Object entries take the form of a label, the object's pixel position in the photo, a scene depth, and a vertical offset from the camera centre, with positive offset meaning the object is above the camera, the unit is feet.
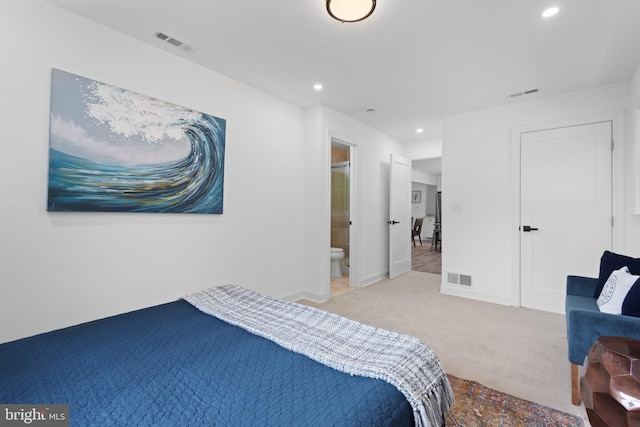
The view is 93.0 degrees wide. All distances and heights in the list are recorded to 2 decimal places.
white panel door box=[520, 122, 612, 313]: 10.41 +0.42
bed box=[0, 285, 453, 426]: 2.91 -1.85
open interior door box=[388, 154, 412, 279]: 16.16 +0.04
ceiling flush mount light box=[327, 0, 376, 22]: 5.87 +4.13
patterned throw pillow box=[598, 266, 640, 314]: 6.27 -1.51
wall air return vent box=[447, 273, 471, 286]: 12.97 -2.63
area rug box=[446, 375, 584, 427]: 5.24 -3.52
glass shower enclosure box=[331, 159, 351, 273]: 16.74 +0.72
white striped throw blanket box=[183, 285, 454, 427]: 3.50 -1.77
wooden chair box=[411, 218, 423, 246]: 30.19 -1.02
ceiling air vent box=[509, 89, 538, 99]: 10.79 +4.55
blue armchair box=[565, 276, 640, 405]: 5.19 -1.94
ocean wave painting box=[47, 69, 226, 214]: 6.58 +1.56
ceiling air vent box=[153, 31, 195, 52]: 7.54 +4.50
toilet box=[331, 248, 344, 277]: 15.62 -2.36
